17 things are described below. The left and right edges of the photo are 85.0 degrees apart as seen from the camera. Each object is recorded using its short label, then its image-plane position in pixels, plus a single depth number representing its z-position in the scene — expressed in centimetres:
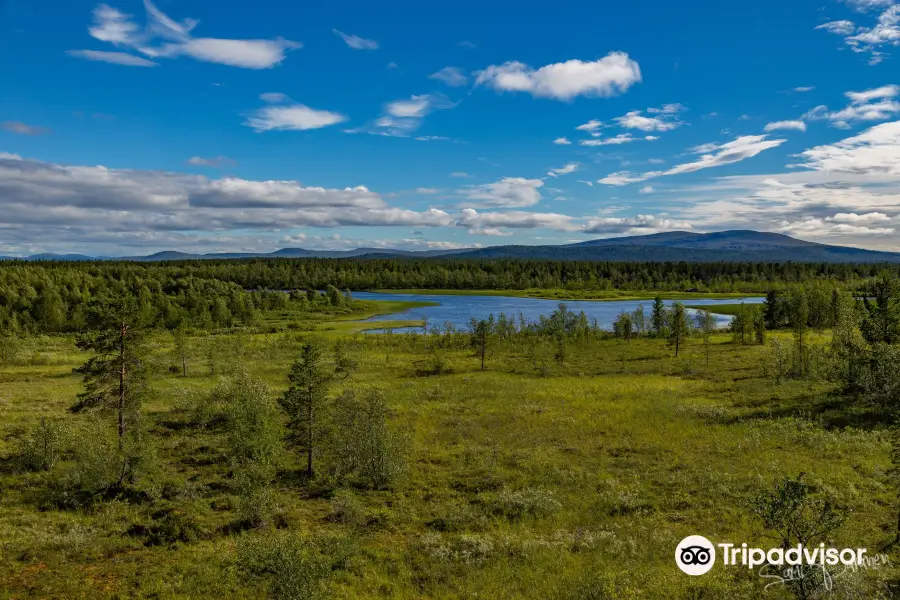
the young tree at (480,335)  6964
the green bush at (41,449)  2988
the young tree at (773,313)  10725
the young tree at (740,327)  8588
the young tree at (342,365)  5997
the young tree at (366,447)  2841
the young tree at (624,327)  9512
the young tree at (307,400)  3033
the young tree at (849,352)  4312
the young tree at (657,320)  9962
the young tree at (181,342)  6042
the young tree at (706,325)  9681
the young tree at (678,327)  7631
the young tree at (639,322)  10050
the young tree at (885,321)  4794
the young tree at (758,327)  8581
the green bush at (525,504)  2406
